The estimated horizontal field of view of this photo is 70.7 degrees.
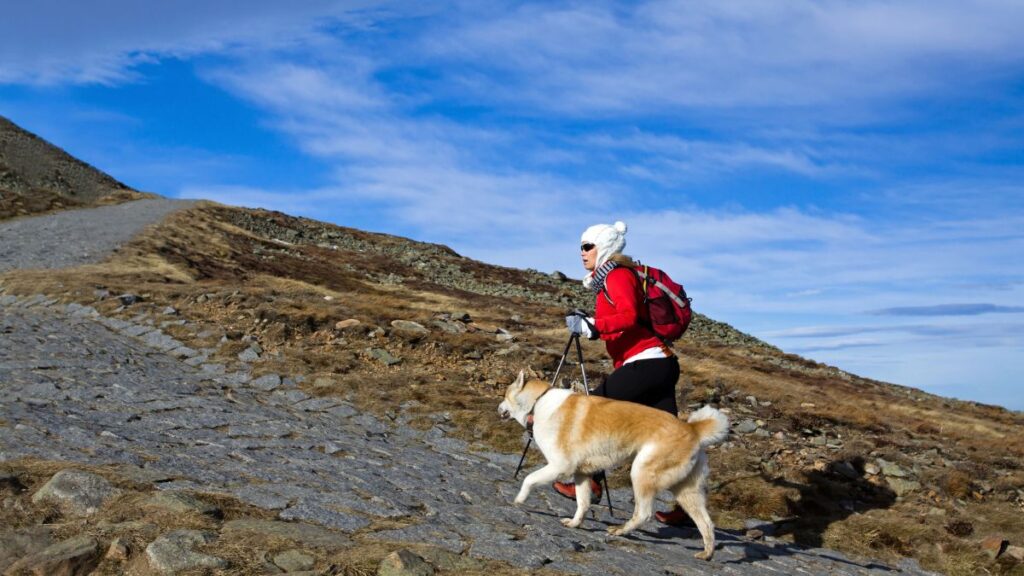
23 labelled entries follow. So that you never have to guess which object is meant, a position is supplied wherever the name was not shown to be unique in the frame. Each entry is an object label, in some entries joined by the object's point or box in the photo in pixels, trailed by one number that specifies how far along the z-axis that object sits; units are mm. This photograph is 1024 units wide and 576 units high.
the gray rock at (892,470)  12727
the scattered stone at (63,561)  4871
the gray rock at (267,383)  14117
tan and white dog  6926
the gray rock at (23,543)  5066
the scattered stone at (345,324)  18141
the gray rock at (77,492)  5891
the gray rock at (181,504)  5891
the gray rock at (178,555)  4934
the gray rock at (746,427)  14508
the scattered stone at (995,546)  9617
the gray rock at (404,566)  4949
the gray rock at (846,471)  12625
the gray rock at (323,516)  6215
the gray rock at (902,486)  12250
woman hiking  7555
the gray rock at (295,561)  5039
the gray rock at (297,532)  5527
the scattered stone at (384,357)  16469
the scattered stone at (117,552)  5061
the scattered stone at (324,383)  14386
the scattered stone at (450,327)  19688
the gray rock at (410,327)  18484
